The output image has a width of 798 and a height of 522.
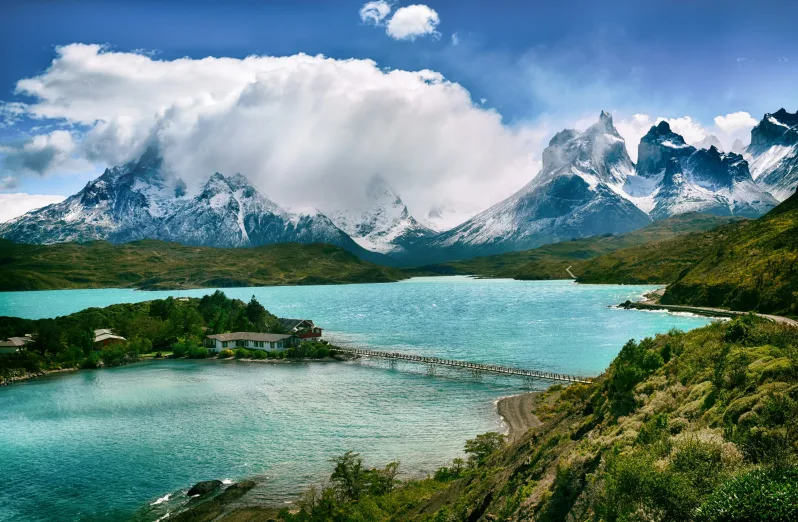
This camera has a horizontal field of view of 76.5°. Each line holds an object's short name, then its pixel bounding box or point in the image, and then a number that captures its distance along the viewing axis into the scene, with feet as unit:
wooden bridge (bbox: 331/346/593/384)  278.11
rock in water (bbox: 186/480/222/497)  151.84
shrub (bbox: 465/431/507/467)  151.45
